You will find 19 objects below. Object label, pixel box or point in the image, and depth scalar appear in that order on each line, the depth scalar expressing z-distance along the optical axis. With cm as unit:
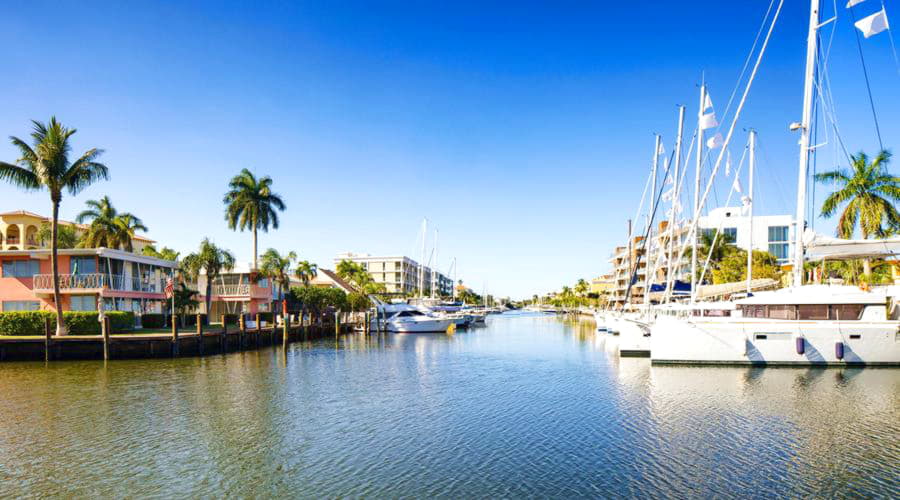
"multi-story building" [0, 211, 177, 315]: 4581
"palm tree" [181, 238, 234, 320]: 5781
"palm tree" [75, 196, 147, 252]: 5884
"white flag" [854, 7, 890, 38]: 2520
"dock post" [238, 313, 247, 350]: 4753
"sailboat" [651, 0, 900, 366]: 3156
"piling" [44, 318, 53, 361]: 3759
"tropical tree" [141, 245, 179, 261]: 7306
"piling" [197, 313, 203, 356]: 4174
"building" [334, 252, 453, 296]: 15950
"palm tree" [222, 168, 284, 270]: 7112
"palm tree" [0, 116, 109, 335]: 3853
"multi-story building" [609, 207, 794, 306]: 9588
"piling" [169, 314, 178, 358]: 3978
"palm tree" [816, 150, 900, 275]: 4331
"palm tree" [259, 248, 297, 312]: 6512
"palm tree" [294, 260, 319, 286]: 8119
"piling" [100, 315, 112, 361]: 3762
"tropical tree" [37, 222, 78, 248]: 6438
